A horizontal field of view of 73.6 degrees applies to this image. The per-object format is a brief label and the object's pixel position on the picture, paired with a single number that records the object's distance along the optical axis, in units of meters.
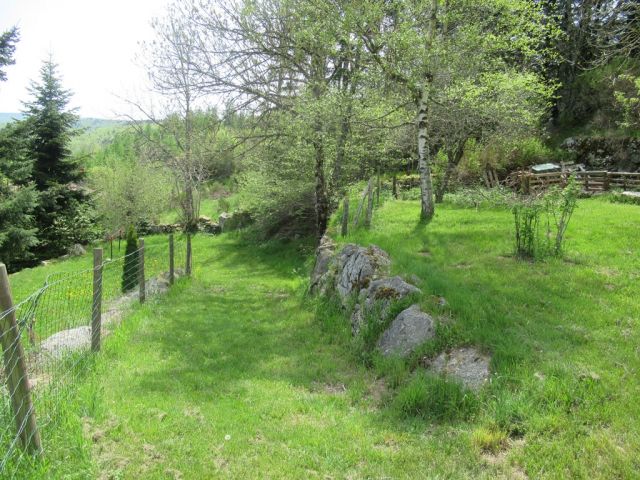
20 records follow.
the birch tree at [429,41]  11.63
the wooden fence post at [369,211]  13.00
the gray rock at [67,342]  6.09
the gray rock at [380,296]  6.98
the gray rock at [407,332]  5.92
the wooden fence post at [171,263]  12.33
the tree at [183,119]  14.74
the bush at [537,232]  8.66
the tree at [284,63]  13.80
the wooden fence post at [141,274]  9.78
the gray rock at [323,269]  10.15
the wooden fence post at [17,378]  3.35
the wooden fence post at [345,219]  12.44
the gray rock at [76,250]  28.75
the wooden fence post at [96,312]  6.35
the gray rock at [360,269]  8.26
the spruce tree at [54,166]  27.88
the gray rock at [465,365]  4.93
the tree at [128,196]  32.09
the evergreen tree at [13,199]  16.97
